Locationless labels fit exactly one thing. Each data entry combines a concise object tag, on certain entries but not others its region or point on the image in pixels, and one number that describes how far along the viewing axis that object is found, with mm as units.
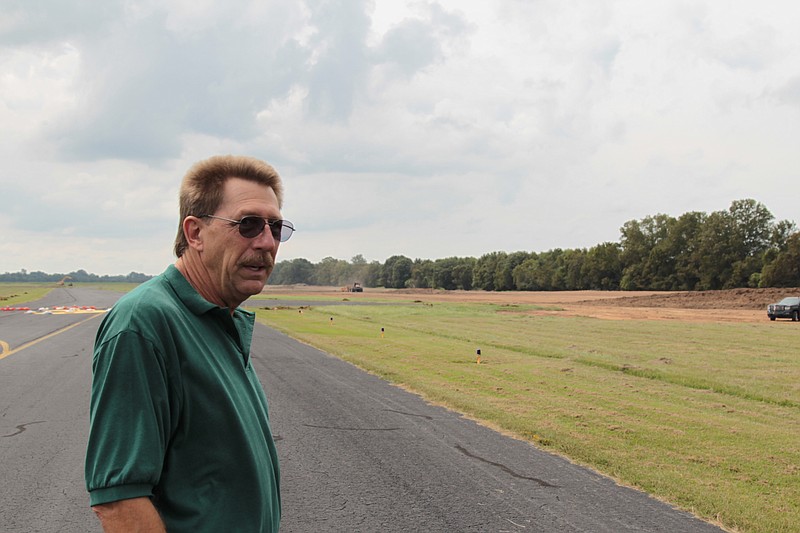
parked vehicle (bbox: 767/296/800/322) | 41969
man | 1848
